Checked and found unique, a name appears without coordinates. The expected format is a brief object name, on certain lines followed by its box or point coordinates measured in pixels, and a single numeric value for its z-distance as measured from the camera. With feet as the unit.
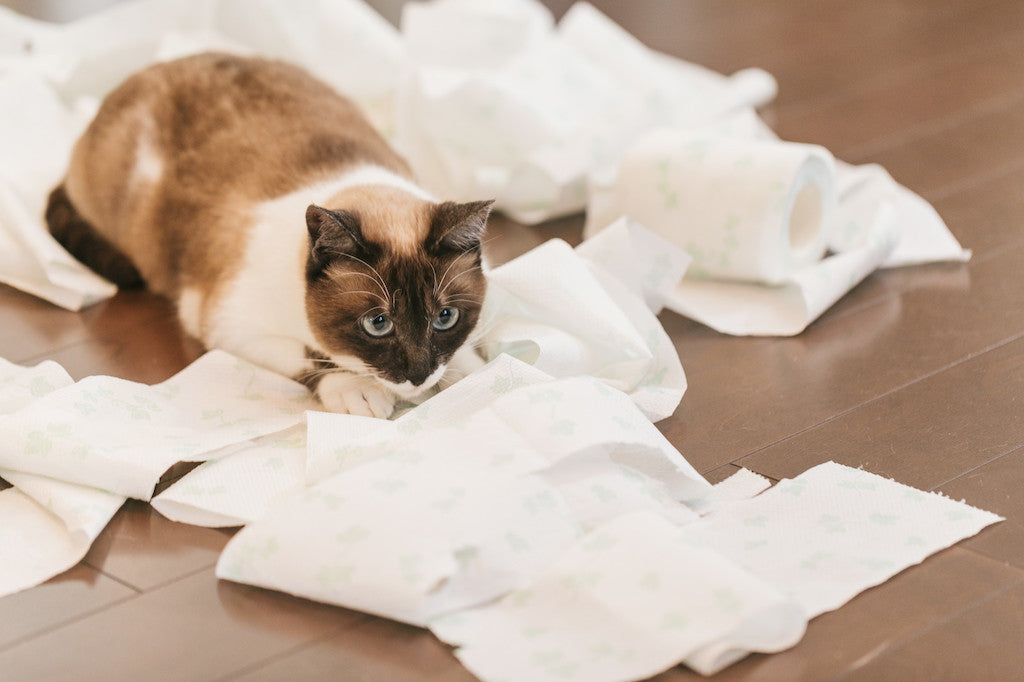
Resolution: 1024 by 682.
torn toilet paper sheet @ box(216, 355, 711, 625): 3.92
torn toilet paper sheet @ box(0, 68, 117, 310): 5.02
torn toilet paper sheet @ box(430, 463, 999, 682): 3.79
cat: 4.33
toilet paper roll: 4.86
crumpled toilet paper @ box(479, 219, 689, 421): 4.48
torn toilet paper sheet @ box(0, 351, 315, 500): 4.21
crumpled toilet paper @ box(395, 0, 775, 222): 5.38
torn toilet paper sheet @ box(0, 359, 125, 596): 4.07
